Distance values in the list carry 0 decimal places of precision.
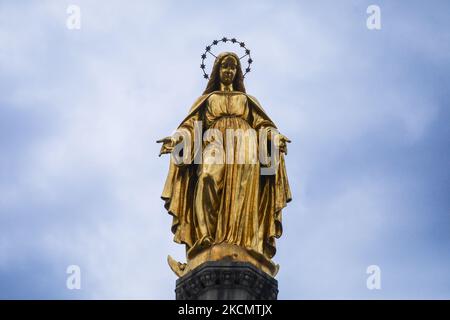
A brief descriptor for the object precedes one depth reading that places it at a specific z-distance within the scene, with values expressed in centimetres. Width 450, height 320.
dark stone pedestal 2564
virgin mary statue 2694
